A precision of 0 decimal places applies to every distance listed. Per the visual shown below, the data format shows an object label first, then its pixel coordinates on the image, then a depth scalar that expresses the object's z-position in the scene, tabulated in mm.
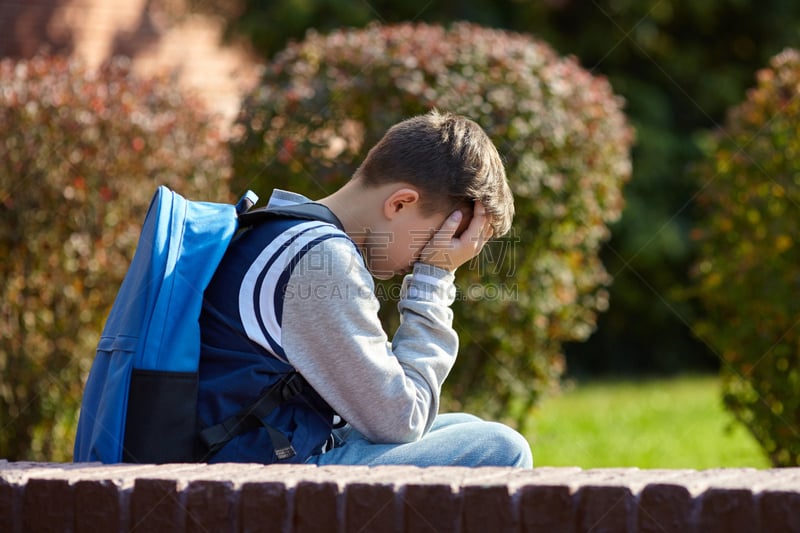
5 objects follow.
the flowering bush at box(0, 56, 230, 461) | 8727
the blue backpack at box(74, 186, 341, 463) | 4078
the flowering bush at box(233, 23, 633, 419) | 8289
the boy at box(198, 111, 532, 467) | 4141
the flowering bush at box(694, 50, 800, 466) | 8352
